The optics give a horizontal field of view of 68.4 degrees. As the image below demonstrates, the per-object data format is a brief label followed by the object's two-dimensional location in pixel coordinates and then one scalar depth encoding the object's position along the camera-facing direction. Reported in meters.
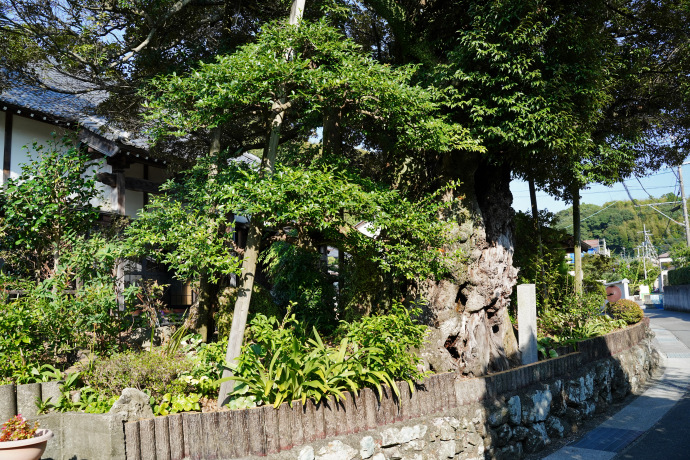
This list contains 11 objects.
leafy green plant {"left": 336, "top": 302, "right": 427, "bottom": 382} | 5.92
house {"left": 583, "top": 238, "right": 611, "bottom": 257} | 69.86
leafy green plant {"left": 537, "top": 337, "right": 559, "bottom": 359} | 9.96
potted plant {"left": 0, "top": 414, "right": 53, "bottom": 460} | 4.19
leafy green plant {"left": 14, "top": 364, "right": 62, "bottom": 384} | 5.41
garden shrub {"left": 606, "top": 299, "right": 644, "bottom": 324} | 15.06
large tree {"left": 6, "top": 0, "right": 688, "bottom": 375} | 7.49
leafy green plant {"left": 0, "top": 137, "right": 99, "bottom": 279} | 6.45
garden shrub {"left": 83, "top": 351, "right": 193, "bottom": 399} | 5.42
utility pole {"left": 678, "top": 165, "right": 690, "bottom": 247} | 30.88
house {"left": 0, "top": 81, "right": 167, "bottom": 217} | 11.47
